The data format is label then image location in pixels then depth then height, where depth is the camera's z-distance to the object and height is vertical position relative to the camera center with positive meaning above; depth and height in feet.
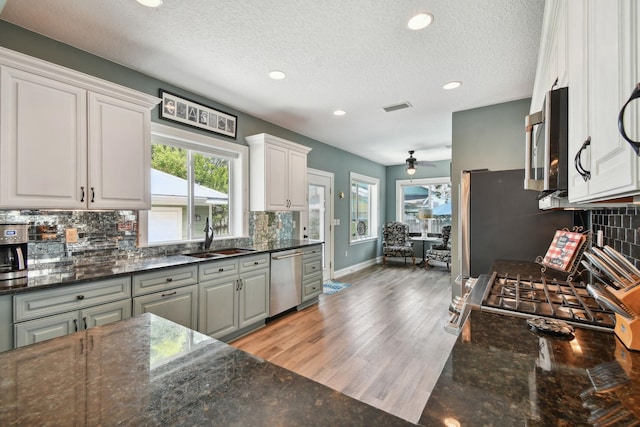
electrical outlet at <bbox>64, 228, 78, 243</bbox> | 7.54 -0.59
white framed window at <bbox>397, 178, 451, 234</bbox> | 23.75 +0.85
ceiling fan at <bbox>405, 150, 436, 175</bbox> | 18.64 +3.21
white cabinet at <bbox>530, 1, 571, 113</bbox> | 4.00 +2.87
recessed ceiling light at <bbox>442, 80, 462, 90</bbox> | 9.68 +4.32
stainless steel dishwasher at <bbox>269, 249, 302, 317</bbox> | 11.45 -2.80
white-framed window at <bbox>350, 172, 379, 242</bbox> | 21.80 +0.39
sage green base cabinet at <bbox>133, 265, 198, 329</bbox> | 7.30 -2.19
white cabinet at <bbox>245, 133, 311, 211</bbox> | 12.31 +1.74
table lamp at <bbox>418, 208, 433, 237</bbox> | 23.12 -0.34
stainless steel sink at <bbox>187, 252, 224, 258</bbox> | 10.39 -1.53
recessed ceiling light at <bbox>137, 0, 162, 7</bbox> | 6.01 +4.36
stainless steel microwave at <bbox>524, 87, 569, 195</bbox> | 3.18 +0.81
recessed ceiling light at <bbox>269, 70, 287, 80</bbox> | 9.12 +4.39
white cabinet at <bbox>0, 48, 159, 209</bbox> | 6.03 +1.72
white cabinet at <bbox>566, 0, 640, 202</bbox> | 1.71 +0.86
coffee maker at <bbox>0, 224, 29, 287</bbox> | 5.78 -0.84
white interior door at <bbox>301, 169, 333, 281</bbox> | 17.95 -0.15
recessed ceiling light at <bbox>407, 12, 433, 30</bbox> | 6.45 +4.36
